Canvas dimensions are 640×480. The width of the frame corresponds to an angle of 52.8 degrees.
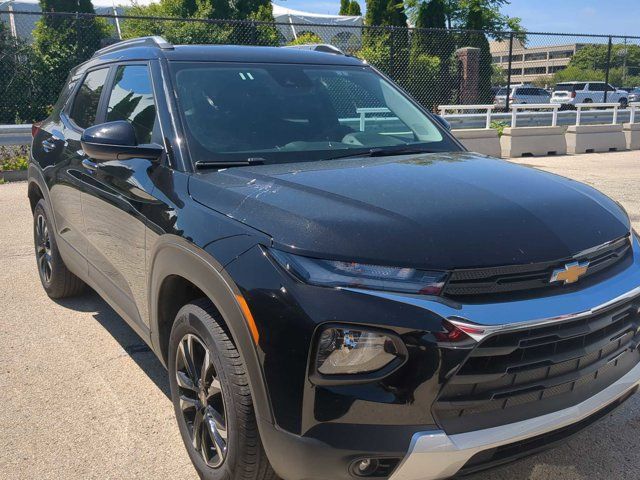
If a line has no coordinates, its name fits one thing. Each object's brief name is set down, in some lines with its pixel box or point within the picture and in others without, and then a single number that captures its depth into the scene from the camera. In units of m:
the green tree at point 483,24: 20.81
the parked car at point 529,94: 36.12
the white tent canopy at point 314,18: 28.69
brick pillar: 19.55
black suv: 2.02
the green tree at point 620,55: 23.34
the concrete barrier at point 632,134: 16.70
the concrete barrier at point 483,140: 14.09
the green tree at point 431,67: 18.34
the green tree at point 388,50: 17.53
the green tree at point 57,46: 14.95
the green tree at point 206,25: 18.12
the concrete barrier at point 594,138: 15.80
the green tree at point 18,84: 14.45
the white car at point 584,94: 37.94
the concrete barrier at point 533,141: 14.72
